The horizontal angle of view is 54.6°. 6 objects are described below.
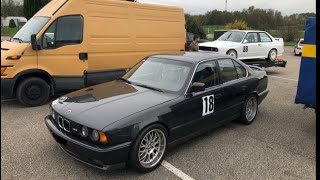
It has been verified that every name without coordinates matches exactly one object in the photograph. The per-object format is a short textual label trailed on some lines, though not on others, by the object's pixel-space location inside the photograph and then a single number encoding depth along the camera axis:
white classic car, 12.62
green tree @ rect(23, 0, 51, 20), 27.68
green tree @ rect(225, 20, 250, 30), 30.05
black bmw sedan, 3.59
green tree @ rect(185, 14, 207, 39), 26.84
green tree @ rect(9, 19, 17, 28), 44.09
